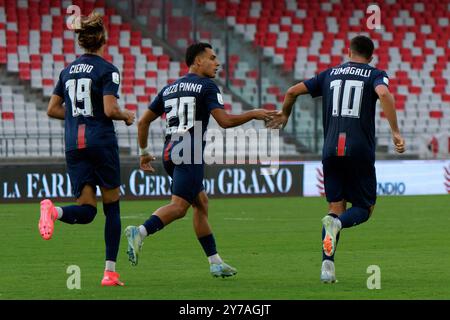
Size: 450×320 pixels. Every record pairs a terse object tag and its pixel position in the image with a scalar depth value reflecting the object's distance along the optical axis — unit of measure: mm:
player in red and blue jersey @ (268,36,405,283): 20812
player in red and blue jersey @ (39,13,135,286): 19812
